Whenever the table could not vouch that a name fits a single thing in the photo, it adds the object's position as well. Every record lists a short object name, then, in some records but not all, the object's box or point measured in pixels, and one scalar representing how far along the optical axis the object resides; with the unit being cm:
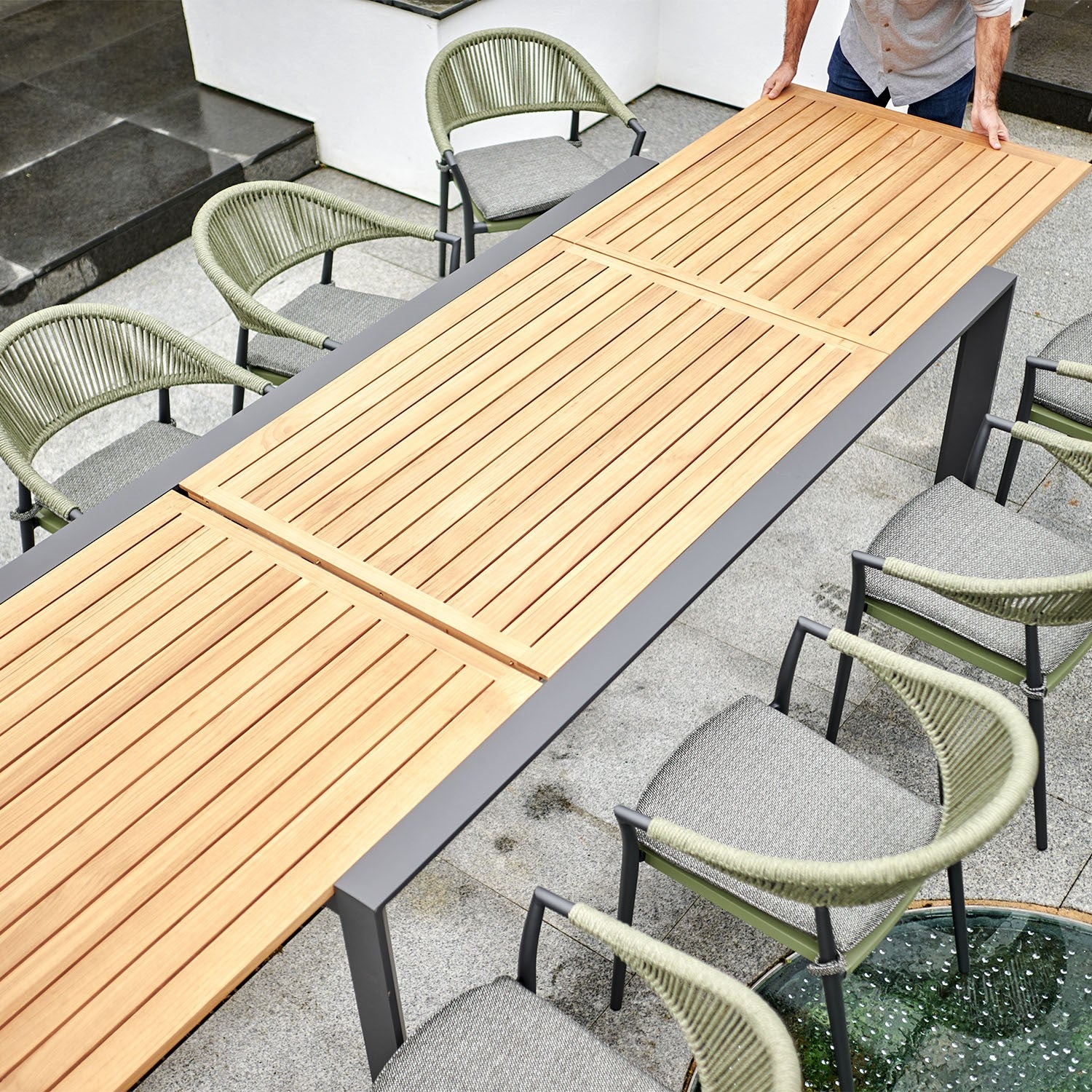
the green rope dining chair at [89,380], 310
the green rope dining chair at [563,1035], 180
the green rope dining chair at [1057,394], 334
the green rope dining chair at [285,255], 346
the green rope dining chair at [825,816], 198
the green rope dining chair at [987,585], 254
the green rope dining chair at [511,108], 418
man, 381
